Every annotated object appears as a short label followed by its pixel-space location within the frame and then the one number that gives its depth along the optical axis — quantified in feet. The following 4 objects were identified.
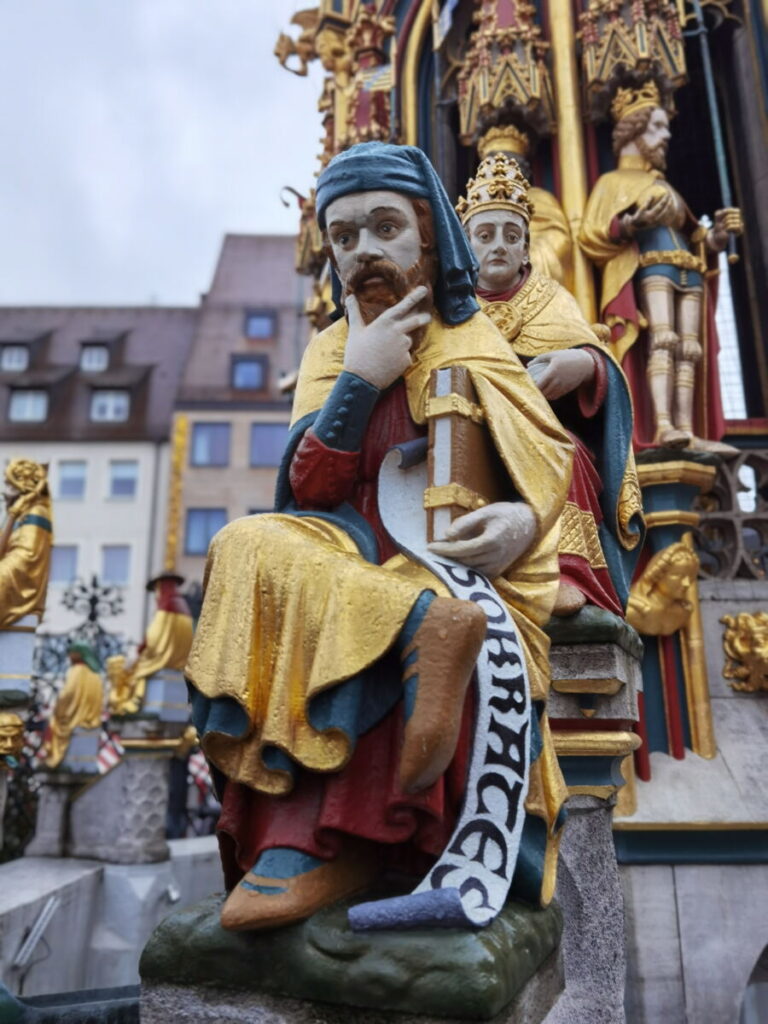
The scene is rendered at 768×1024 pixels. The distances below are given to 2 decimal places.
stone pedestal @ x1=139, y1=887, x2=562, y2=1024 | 4.93
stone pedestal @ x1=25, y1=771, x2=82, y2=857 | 25.18
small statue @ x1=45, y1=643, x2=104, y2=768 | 26.66
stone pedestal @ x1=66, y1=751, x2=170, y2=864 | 24.25
